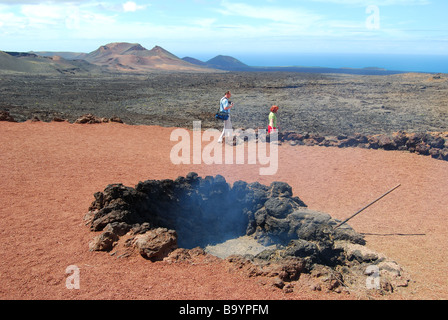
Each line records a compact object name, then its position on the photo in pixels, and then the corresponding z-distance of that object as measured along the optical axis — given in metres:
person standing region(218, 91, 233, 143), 9.97
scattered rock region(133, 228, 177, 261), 4.38
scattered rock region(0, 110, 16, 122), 11.76
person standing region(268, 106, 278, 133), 9.38
